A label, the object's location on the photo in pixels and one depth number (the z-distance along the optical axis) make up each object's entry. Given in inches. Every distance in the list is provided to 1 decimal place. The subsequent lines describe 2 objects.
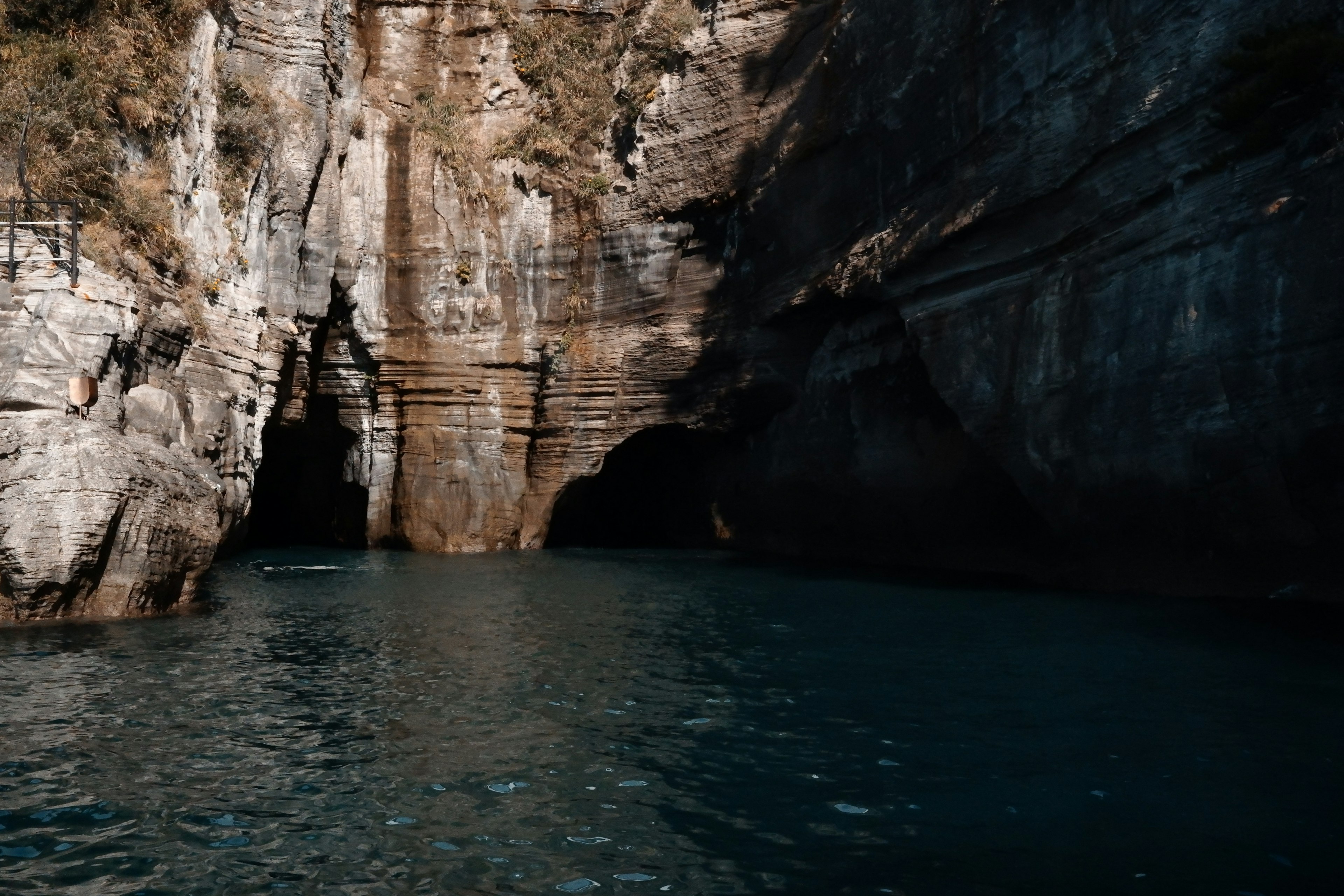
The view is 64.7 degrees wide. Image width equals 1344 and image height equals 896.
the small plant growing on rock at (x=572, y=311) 1027.3
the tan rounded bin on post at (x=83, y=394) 549.0
